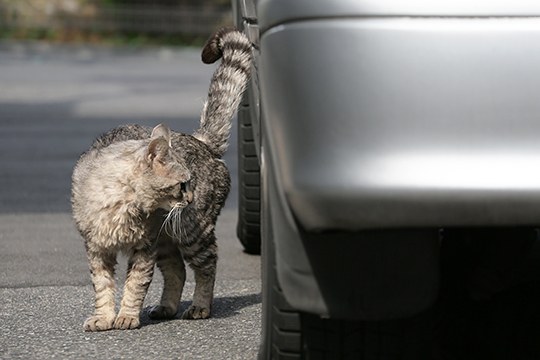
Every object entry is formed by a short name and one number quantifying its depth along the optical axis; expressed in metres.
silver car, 6.07
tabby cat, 10.48
